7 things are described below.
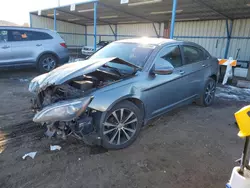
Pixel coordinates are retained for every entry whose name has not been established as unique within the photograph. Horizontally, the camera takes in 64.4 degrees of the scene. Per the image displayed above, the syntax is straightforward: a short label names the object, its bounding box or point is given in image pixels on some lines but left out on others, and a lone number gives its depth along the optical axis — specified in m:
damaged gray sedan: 2.58
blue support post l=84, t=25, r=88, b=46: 20.72
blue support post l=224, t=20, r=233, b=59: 11.54
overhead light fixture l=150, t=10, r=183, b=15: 10.82
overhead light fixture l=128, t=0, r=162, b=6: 9.04
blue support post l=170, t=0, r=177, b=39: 7.13
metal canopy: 8.81
